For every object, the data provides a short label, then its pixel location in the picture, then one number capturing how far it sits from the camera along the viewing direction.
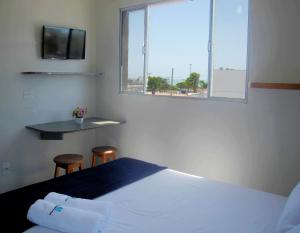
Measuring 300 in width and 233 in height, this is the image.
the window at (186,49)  3.12
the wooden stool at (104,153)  3.66
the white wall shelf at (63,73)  3.46
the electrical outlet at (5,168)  3.39
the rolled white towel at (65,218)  1.56
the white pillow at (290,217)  1.47
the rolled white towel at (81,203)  1.72
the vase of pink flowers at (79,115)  3.78
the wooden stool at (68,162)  3.27
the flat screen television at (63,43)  3.59
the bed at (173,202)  1.69
